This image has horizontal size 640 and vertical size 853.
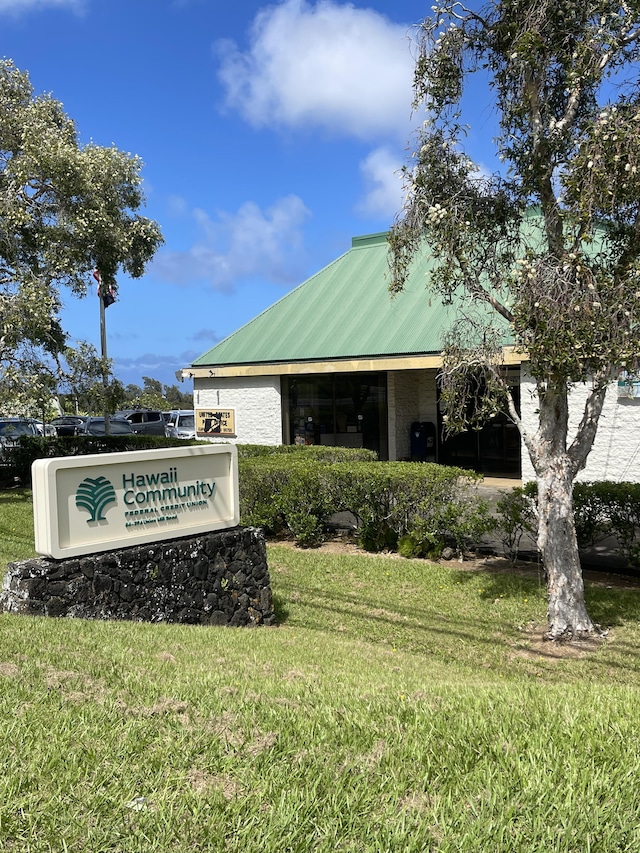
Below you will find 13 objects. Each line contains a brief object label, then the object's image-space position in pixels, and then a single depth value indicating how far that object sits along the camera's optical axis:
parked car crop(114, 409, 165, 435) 32.91
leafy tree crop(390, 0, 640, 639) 6.58
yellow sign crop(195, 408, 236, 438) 22.36
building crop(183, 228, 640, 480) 18.97
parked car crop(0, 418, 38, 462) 25.82
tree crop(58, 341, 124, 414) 18.42
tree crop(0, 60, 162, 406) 15.92
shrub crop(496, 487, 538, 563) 9.94
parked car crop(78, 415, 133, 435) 29.84
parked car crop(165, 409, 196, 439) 31.08
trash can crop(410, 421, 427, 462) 20.66
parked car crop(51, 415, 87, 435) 32.62
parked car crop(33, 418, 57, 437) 28.93
